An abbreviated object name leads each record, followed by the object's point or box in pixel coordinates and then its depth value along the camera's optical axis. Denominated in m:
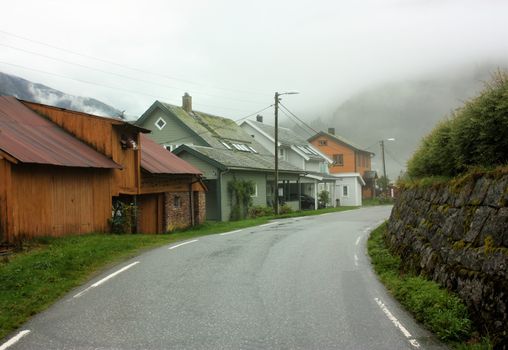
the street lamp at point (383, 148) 68.00
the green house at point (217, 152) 33.81
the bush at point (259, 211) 35.50
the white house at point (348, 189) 61.47
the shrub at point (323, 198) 51.20
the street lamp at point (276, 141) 34.66
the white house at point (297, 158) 48.56
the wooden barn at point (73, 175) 15.56
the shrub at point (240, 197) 34.06
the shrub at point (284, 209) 37.75
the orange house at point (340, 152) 73.44
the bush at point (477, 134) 8.07
